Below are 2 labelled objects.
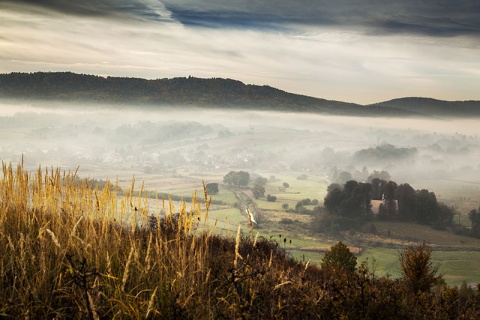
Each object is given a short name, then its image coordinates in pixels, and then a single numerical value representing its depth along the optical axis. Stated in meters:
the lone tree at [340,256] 25.86
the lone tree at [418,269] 13.69
